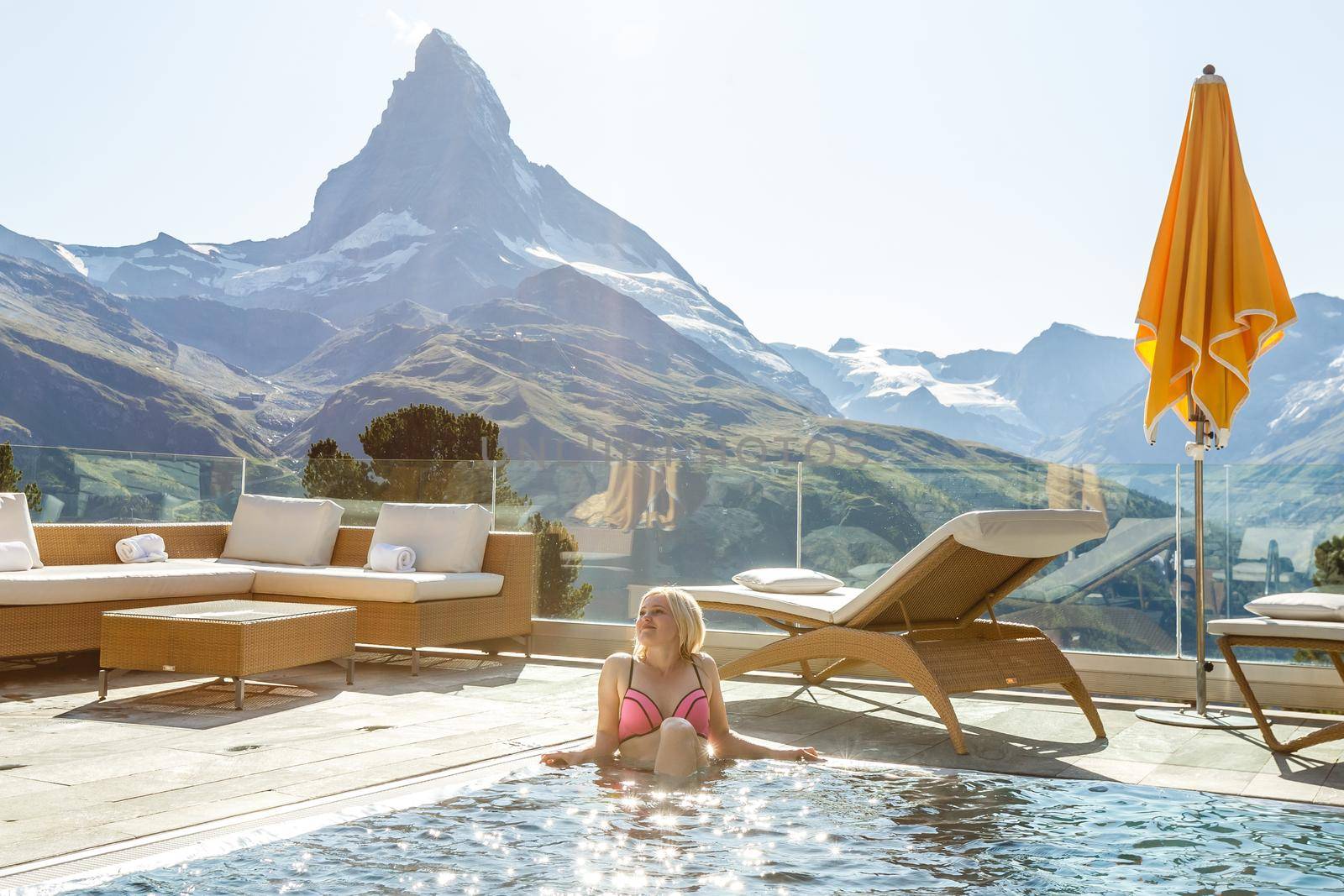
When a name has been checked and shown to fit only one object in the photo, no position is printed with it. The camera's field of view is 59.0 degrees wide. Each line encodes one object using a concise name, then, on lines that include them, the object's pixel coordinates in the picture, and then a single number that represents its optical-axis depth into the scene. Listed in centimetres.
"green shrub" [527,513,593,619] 696
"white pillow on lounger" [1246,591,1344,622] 416
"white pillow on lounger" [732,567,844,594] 521
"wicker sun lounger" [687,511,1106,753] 411
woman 346
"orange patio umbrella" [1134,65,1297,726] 473
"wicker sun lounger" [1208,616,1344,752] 401
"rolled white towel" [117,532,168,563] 628
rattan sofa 532
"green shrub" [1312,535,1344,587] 523
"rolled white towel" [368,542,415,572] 620
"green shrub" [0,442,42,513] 712
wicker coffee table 474
